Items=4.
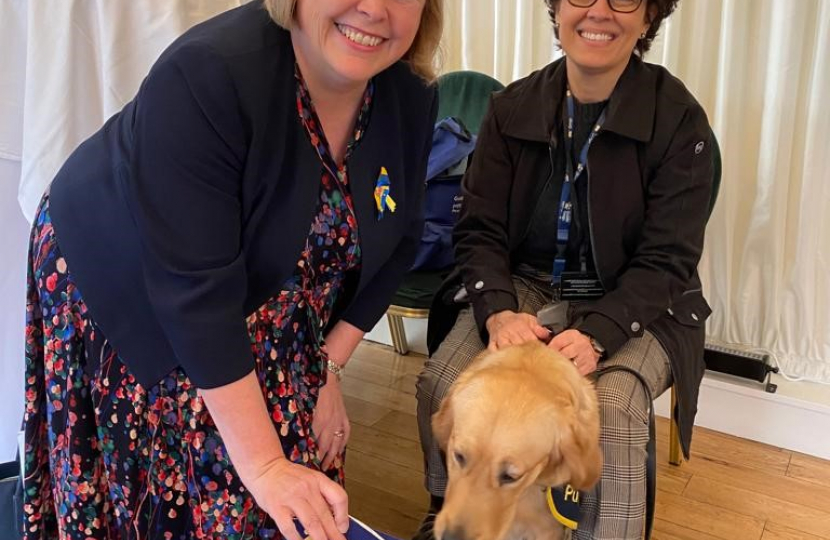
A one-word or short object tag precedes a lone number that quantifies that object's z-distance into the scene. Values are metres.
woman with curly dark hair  1.53
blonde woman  0.96
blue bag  2.15
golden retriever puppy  1.20
